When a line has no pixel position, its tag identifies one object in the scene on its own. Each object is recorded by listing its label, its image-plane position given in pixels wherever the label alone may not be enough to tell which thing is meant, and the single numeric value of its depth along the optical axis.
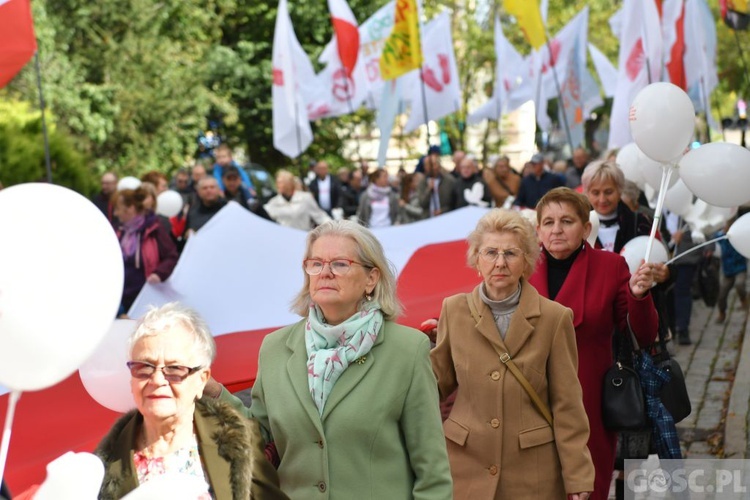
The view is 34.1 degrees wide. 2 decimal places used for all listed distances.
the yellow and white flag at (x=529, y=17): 17.64
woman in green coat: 3.60
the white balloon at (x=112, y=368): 3.21
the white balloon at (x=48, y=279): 2.38
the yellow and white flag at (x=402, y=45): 17.83
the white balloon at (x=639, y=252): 5.97
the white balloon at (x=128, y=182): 14.32
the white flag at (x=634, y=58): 14.16
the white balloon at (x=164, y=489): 2.51
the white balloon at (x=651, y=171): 7.67
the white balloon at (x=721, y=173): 5.93
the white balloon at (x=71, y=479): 2.42
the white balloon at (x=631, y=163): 8.54
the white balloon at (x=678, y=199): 9.12
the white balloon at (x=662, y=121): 6.01
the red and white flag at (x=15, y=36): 9.68
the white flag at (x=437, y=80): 19.62
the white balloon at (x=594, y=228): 6.25
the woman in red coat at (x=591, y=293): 5.09
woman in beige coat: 4.50
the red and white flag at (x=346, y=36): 19.84
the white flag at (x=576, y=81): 19.91
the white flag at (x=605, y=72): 22.84
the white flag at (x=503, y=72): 22.94
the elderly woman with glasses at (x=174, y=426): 3.09
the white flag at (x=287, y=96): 19.94
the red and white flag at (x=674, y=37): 15.37
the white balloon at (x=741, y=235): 6.10
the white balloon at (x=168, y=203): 13.27
